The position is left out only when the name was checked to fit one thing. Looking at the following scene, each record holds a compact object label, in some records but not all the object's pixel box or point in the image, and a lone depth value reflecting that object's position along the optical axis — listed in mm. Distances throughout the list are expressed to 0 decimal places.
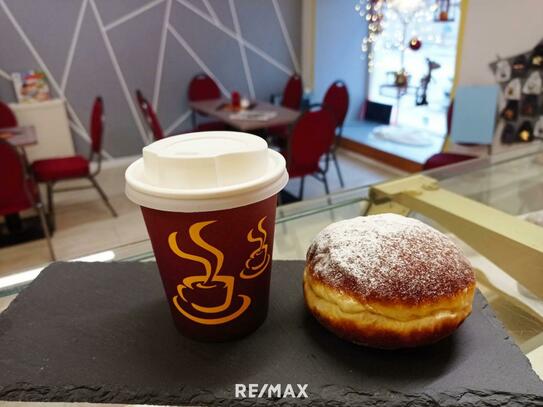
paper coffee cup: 436
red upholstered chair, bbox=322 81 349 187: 2832
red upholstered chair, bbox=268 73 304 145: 3893
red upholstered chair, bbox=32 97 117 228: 2734
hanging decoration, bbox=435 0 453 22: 1985
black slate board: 454
